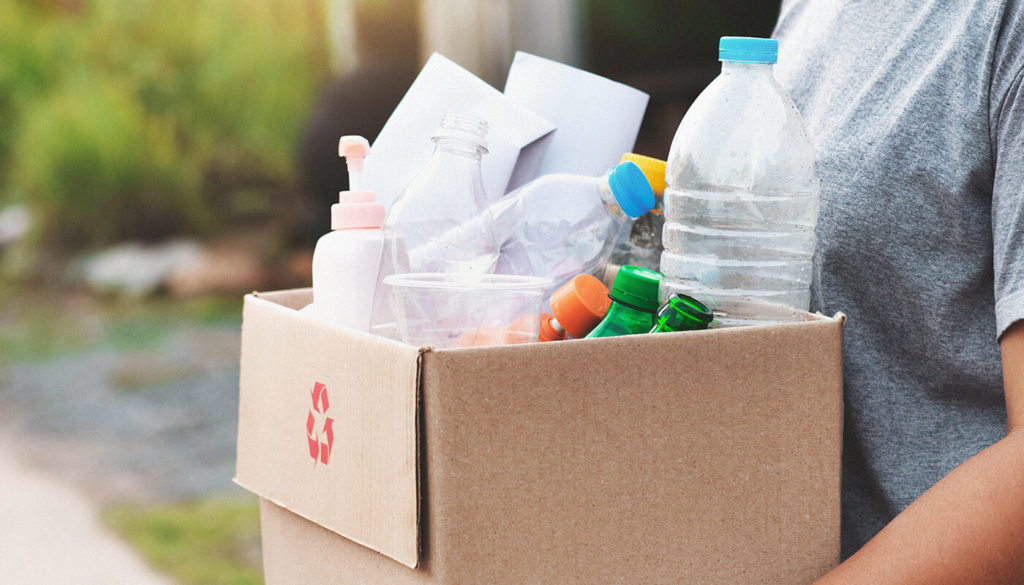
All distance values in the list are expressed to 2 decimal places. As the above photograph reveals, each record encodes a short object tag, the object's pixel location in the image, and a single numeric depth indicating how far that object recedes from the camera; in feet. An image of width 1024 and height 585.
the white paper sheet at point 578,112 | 5.03
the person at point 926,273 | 4.42
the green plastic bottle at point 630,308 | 4.48
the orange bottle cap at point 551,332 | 4.57
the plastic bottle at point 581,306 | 4.52
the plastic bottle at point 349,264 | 4.58
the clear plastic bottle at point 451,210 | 4.73
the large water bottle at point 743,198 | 4.65
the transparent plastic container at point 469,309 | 4.48
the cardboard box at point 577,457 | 4.28
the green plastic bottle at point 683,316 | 4.43
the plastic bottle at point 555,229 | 4.93
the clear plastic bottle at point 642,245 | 5.16
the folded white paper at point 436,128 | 4.93
